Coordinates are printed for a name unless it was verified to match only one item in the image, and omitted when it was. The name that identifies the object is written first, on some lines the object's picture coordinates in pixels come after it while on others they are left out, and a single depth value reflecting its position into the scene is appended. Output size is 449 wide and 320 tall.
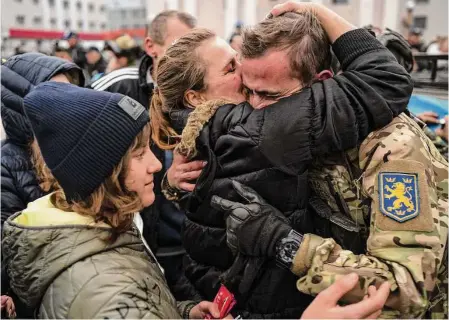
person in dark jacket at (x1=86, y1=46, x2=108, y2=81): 10.32
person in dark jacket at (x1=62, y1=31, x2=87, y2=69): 10.50
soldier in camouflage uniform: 1.34
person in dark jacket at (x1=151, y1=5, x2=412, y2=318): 1.43
